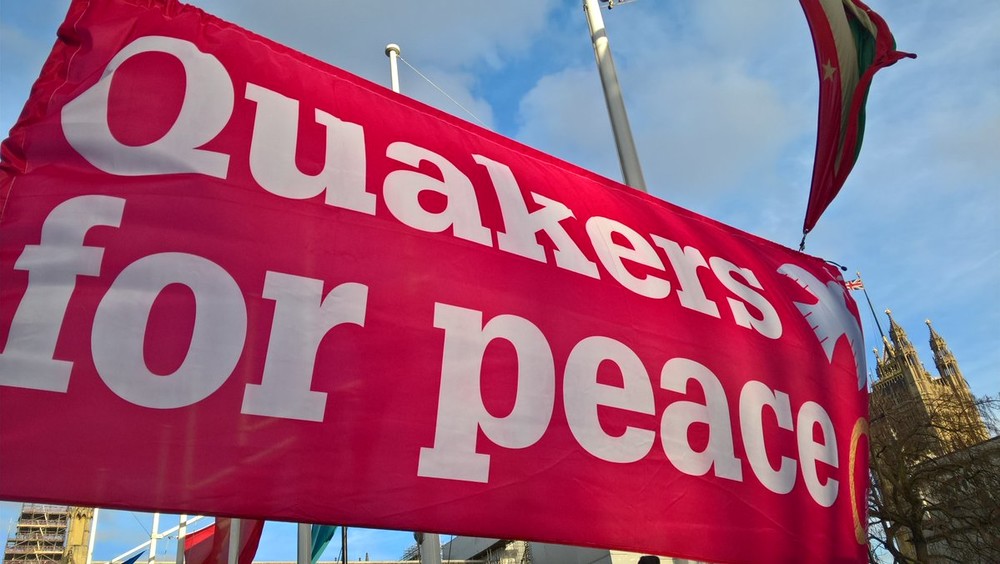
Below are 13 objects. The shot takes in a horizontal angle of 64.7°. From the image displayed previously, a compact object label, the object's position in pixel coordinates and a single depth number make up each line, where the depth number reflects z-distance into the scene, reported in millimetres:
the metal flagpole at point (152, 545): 20531
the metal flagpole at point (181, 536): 18453
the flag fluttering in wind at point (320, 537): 12517
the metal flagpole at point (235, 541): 11180
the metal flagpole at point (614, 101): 6309
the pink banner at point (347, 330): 2754
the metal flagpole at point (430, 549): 9820
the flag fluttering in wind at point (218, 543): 11062
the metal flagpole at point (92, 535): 22336
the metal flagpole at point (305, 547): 11023
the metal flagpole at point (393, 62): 14047
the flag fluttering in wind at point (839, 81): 6492
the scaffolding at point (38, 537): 100750
